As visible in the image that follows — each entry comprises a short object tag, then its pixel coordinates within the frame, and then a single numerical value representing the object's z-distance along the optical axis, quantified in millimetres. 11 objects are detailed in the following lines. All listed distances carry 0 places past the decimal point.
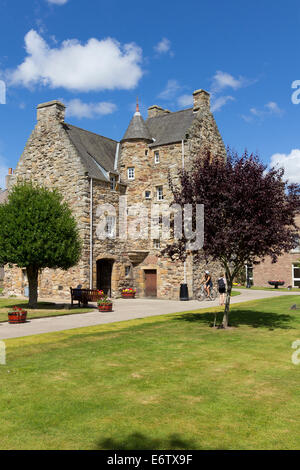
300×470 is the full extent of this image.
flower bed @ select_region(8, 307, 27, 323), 16859
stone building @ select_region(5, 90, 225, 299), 29484
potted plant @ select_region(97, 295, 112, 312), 21438
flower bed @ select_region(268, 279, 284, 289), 46312
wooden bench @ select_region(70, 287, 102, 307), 23578
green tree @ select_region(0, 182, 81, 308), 21969
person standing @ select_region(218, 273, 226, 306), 23234
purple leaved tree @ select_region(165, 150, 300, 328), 14195
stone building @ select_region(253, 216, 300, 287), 47656
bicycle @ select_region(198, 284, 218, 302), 29219
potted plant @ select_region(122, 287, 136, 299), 31844
